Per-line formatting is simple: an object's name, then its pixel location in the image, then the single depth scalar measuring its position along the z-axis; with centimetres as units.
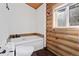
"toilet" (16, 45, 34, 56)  137
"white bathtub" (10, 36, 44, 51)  136
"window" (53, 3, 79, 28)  131
